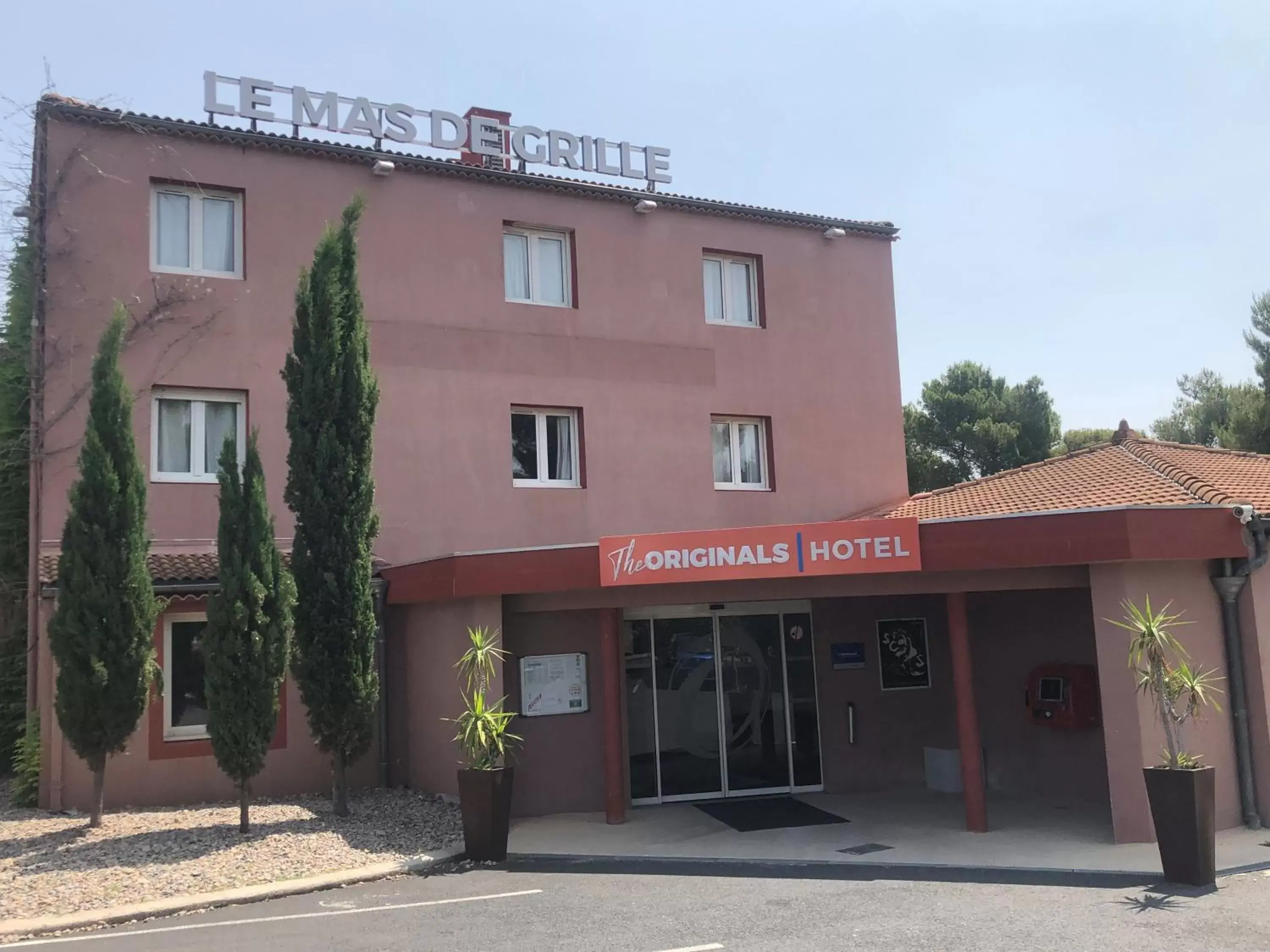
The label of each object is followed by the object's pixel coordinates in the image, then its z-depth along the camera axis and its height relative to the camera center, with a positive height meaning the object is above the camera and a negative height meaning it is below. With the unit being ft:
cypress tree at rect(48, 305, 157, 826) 36.52 +1.99
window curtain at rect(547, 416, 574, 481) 55.98 +9.61
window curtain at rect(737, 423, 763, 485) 60.85 +9.72
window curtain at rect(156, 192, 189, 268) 48.85 +19.01
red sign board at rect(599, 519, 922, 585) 36.52 +2.51
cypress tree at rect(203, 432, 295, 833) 36.88 +0.44
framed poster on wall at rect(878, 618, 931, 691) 48.91 -1.68
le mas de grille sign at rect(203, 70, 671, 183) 51.39 +26.41
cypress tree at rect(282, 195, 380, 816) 39.99 +4.85
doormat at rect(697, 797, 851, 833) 40.45 -7.43
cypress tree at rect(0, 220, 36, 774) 50.24 +7.79
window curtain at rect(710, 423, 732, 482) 60.29 +9.79
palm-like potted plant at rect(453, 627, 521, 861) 34.99 -4.58
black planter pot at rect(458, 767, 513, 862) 34.94 -5.76
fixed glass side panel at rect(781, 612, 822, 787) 47.39 -3.48
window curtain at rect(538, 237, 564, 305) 57.11 +19.21
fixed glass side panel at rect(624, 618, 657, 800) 44.98 -3.43
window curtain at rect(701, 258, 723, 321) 61.31 +19.36
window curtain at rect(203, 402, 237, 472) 48.75 +9.94
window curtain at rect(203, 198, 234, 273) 49.80 +19.05
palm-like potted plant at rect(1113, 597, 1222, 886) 28.76 -4.61
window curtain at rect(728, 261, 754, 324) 61.98 +19.09
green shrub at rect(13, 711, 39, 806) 43.19 -4.66
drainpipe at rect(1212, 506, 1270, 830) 35.24 -1.03
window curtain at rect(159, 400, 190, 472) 48.01 +9.52
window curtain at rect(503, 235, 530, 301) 56.34 +19.25
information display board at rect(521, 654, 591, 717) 42.75 -2.09
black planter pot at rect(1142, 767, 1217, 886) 28.71 -5.85
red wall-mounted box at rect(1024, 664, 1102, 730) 42.65 -3.40
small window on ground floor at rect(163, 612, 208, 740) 45.09 -1.28
